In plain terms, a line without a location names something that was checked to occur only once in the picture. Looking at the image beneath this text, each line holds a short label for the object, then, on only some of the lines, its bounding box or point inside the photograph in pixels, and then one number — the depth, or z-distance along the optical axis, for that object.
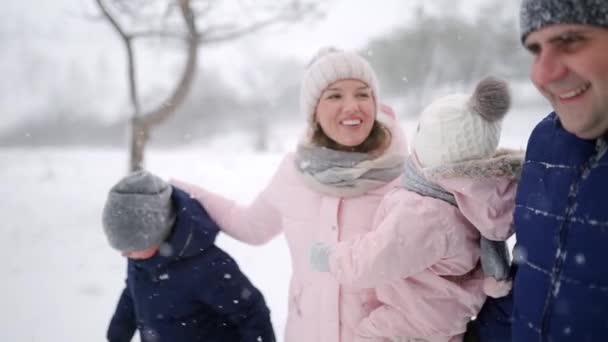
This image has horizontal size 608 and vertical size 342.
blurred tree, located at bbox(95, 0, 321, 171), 4.93
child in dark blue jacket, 1.69
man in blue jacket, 0.83
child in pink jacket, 1.20
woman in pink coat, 1.57
